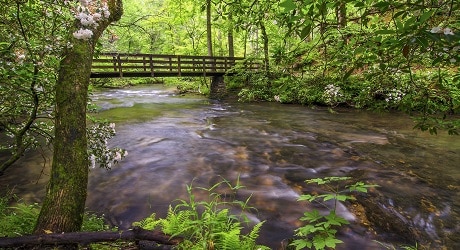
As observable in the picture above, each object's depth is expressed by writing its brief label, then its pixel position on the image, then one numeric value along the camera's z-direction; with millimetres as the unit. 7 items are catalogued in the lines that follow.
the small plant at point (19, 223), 3359
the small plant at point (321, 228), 2355
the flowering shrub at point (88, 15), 3525
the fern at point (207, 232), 3020
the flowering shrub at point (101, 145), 4781
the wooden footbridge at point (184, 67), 16125
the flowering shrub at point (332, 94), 13984
